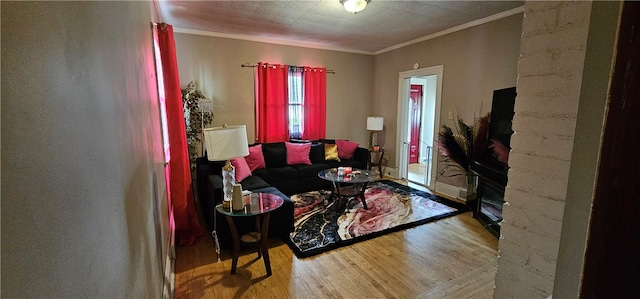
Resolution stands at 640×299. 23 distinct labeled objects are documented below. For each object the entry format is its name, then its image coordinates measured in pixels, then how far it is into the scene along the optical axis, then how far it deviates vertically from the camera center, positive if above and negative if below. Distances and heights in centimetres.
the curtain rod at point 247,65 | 474 +78
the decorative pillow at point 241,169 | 364 -74
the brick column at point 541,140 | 108 -10
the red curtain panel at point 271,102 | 484 +18
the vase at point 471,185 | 379 -94
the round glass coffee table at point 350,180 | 368 -85
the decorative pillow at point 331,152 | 511 -69
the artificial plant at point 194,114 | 419 -3
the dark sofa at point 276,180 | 291 -90
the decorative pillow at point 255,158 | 432 -69
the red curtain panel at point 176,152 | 274 -40
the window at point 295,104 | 511 +16
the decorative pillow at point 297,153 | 479 -68
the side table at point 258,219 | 228 -87
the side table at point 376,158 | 565 -91
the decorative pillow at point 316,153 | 503 -70
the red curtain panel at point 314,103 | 522 +18
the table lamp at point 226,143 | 217 -24
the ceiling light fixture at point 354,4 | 293 +111
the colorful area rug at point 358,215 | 296 -127
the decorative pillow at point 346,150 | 525 -67
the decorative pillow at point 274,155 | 464 -68
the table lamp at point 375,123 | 561 -19
